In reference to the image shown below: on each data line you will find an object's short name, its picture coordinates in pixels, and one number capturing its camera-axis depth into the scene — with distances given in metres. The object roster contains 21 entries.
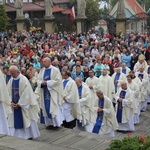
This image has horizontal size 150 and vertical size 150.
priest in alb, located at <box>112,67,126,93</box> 12.54
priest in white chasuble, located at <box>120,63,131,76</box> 13.54
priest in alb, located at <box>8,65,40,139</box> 7.57
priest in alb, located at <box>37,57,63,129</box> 8.36
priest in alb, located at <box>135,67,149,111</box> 13.14
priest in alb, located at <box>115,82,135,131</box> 10.95
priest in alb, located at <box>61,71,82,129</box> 9.22
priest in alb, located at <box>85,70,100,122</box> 11.74
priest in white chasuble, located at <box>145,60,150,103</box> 13.70
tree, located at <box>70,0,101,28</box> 44.73
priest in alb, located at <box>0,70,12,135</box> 7.25
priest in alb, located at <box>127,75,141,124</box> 11.60
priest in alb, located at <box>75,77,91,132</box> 9.92
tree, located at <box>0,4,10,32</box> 29.71
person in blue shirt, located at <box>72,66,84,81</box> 12.86
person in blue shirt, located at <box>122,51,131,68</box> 15.94
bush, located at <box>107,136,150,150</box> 4.79
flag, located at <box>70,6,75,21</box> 26.85
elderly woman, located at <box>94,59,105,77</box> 13.62
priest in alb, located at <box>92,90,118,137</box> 9.73
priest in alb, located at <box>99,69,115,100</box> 12.34
